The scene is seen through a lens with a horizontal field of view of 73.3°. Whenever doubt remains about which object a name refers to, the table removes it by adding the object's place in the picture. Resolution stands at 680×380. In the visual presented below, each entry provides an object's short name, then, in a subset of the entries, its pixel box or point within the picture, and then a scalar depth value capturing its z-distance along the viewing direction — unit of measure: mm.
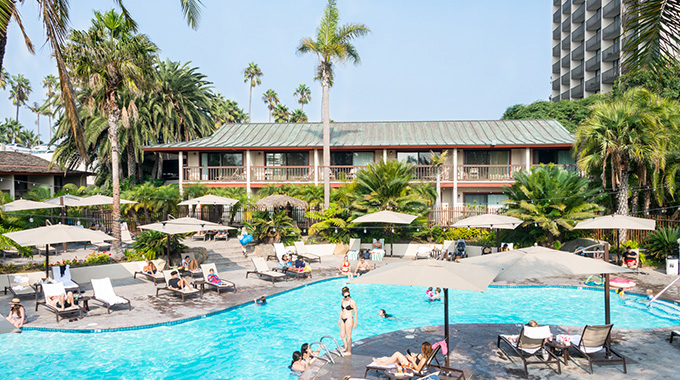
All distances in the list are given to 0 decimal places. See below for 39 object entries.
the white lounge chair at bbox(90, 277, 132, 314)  12711
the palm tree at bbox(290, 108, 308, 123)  65438
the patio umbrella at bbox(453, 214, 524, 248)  18844
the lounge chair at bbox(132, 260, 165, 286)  15820
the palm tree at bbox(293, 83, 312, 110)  79688
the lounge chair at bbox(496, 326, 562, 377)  8406
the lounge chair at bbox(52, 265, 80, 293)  14250
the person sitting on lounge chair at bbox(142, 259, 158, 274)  16333
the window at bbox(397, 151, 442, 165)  31677
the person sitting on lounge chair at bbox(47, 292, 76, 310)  12000
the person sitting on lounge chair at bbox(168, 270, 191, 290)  14272
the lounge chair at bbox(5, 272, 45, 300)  13758
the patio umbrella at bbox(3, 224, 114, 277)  13117
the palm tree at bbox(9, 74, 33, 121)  92875
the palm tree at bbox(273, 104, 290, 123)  65875
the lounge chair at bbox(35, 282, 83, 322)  11830
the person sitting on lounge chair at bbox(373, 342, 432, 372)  7602
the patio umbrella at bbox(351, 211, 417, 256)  20391
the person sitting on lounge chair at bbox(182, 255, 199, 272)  16750
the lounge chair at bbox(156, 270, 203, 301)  14117
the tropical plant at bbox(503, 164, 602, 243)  19750
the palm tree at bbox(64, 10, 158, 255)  17078
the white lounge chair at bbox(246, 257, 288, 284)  16656
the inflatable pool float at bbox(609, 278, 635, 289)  14570
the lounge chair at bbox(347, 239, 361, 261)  22469
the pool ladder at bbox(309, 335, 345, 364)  8828
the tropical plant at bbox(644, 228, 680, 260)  17469
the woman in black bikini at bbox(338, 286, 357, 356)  9109
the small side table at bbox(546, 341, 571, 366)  8500
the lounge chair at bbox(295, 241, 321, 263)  20953
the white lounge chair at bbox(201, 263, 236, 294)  14938
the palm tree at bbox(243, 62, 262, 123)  70688
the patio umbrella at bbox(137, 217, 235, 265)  15602
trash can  16312
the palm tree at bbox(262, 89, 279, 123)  75938
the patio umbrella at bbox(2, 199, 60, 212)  19297
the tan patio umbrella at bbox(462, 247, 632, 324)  8297
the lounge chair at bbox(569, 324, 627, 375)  8375
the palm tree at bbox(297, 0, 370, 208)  25125
